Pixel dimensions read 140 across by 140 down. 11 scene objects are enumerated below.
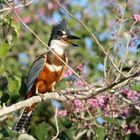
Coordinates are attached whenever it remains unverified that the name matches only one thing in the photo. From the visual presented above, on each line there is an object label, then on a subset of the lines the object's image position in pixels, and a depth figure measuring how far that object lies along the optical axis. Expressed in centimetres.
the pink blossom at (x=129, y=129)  1048
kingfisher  1135
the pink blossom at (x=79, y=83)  1017
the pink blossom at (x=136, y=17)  923
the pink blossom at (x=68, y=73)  1106
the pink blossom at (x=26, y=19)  1841
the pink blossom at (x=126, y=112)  1060
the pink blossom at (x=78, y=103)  996
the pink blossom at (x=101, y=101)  1020
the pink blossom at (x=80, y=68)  1002
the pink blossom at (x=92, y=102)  1024
